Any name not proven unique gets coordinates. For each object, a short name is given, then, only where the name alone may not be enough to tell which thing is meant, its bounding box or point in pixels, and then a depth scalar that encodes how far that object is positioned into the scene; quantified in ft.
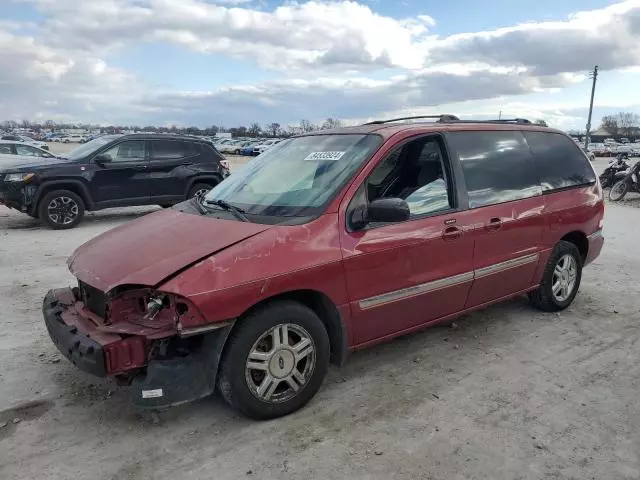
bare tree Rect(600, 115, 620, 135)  375.66
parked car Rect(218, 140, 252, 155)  175.61
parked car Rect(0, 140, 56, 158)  56.95
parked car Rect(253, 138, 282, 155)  159.09
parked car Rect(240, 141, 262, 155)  164.04
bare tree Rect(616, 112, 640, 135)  361.65
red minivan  10.02
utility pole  194.08
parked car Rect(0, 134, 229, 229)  32.53
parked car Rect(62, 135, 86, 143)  261.03
